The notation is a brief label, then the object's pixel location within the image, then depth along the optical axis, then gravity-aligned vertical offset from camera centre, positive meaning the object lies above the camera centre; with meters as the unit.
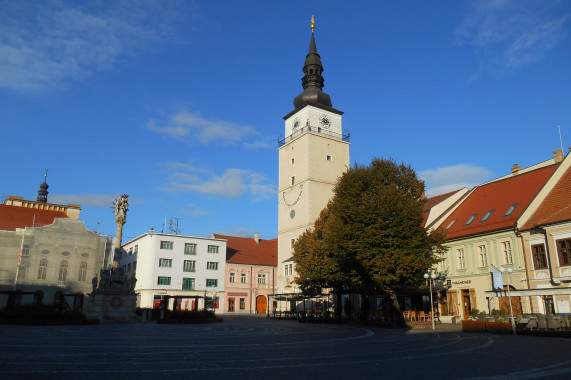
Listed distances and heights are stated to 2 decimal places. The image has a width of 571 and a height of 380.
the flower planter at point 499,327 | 23.89 -1.21
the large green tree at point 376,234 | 31.17 +4.98
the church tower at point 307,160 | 56.09 +18.54
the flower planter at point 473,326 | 25.51 -1.20
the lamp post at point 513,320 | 23.12 -0.80
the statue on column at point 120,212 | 41.41 +8.27
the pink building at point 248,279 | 66.38 +3.58
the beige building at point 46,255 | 51.09 +5.55
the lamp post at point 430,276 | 28.48 +1.76
